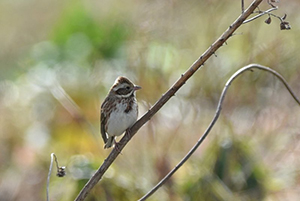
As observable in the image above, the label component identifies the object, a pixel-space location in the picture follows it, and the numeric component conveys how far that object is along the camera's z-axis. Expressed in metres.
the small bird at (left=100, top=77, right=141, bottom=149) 6.23
